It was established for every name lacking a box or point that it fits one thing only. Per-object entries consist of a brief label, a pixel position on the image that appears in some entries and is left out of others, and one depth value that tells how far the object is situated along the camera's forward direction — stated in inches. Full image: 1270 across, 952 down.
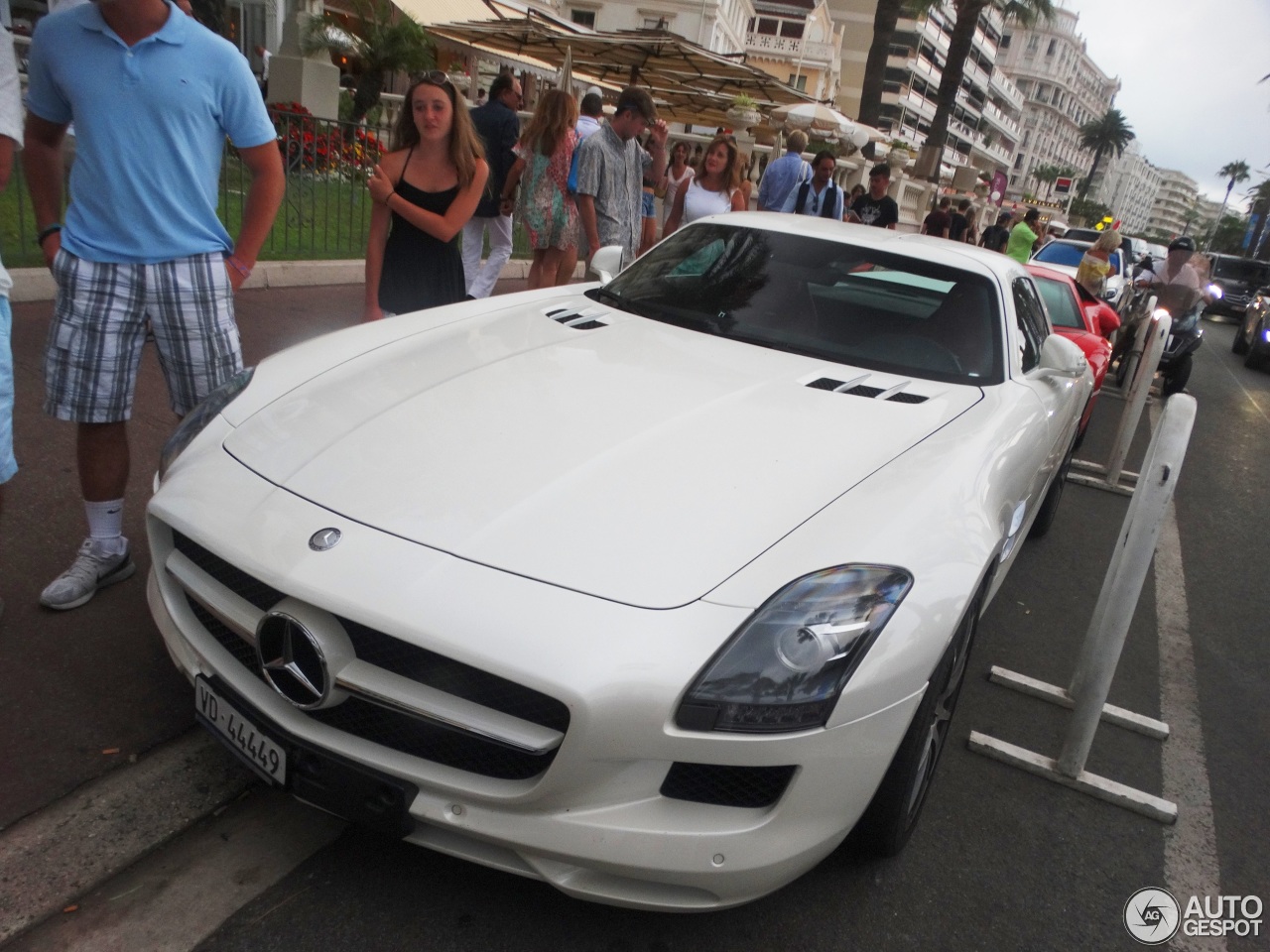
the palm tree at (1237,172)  5443.4
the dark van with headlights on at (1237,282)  1032.2
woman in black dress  150.3
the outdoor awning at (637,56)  378.3
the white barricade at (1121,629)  104.5
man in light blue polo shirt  101.1
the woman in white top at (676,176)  355.6
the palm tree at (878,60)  678.5
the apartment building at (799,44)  2432.3
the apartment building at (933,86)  2938.0
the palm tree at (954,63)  807.7
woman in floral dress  230.7
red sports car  252.1
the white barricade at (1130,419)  234.3
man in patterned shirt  231.6
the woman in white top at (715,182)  298.2
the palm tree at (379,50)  602.2
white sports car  66.4
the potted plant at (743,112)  618.8
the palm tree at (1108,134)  4537.4
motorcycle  400.5
